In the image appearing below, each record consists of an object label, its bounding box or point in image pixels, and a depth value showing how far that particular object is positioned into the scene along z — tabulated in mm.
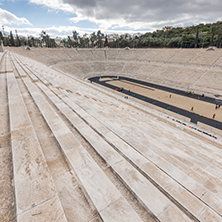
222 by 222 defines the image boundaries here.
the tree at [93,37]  91312
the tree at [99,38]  90394
